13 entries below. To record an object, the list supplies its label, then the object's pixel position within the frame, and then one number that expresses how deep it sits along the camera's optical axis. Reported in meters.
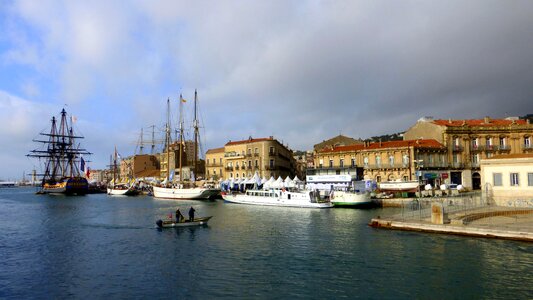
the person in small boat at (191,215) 38.32
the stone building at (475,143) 69.38
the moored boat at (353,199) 55.47
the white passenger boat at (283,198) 57.38
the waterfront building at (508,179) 39.41
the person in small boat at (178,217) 37.95
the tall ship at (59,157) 127.05
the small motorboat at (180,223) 37.66
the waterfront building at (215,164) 100.50
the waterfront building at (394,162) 67.69
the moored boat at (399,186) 61.16
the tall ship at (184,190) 84.06
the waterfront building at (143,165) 152.89
